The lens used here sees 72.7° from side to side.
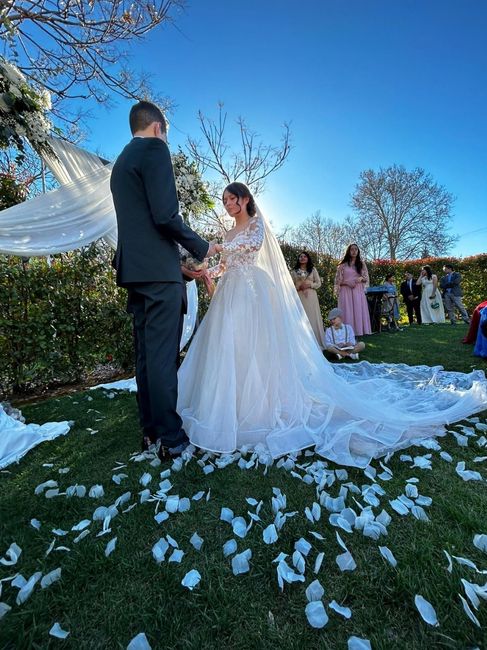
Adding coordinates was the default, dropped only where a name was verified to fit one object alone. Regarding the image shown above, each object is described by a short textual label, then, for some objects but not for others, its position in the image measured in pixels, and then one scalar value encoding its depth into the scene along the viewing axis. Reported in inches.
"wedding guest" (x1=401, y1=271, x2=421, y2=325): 426.8
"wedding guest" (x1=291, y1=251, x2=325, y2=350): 248.2
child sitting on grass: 217.0
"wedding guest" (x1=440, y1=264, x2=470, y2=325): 398.0
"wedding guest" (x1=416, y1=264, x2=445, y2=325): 419.2
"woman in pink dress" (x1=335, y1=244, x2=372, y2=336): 299.4
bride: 88.4
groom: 84.5
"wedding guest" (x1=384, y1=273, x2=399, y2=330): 368.8
